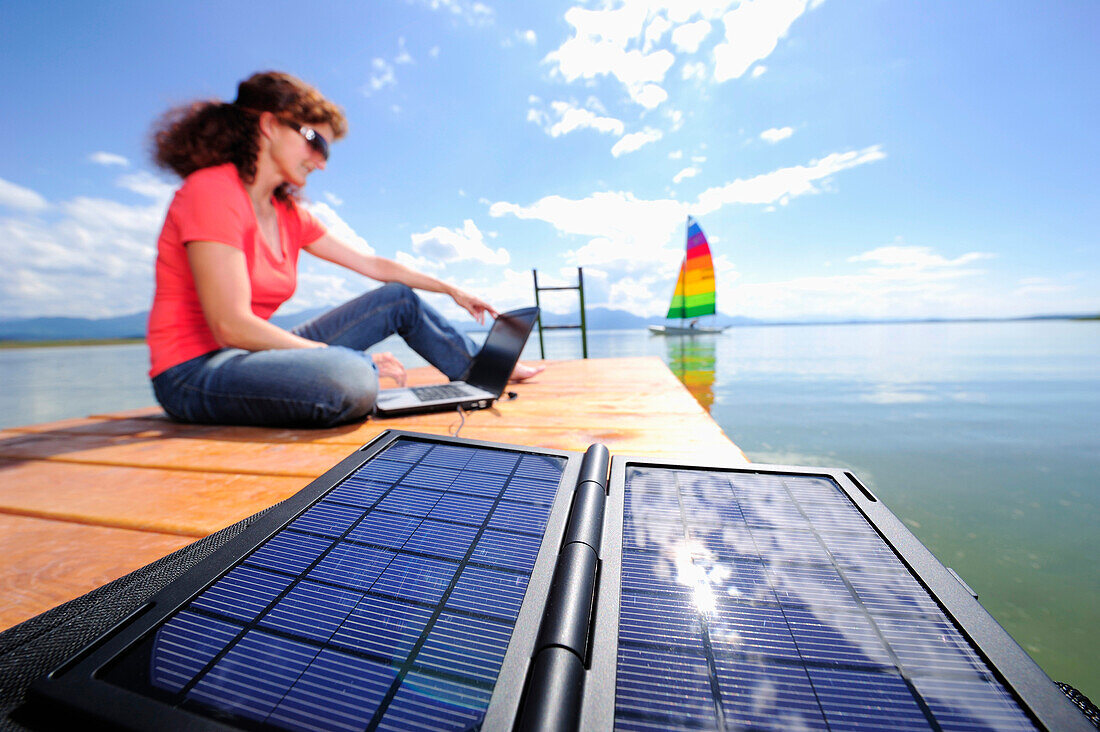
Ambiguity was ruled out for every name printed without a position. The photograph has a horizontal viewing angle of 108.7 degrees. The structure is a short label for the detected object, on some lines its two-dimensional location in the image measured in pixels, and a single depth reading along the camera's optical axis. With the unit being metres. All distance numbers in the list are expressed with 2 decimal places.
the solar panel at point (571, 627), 0.25
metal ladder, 4.15
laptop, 1.37
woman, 1.20
